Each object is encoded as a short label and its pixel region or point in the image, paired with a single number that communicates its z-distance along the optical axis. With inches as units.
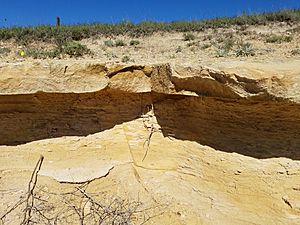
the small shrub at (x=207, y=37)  176.9
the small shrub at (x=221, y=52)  135.3
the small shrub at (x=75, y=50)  152.2
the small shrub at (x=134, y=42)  178.1
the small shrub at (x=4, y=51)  155.0
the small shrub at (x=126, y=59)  129.1
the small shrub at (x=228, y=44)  151.2
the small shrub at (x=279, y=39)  156.0
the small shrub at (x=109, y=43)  175.8
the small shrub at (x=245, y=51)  134.0
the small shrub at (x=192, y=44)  165.3
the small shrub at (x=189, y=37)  183.3
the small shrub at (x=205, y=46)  153.5
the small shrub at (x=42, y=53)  145.9
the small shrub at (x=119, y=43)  176.2
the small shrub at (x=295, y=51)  129.0
